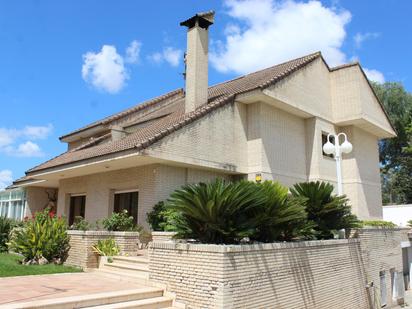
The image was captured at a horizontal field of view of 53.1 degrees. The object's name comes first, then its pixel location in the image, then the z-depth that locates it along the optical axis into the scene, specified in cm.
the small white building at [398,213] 3262
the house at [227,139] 1517
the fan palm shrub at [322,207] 1259
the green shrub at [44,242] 1261
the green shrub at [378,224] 1568
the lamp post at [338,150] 1339
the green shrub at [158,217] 1425
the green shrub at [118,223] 1409
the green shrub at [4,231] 1644
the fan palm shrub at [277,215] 980
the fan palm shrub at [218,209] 882
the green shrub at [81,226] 1422
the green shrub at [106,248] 1212
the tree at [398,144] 4588
